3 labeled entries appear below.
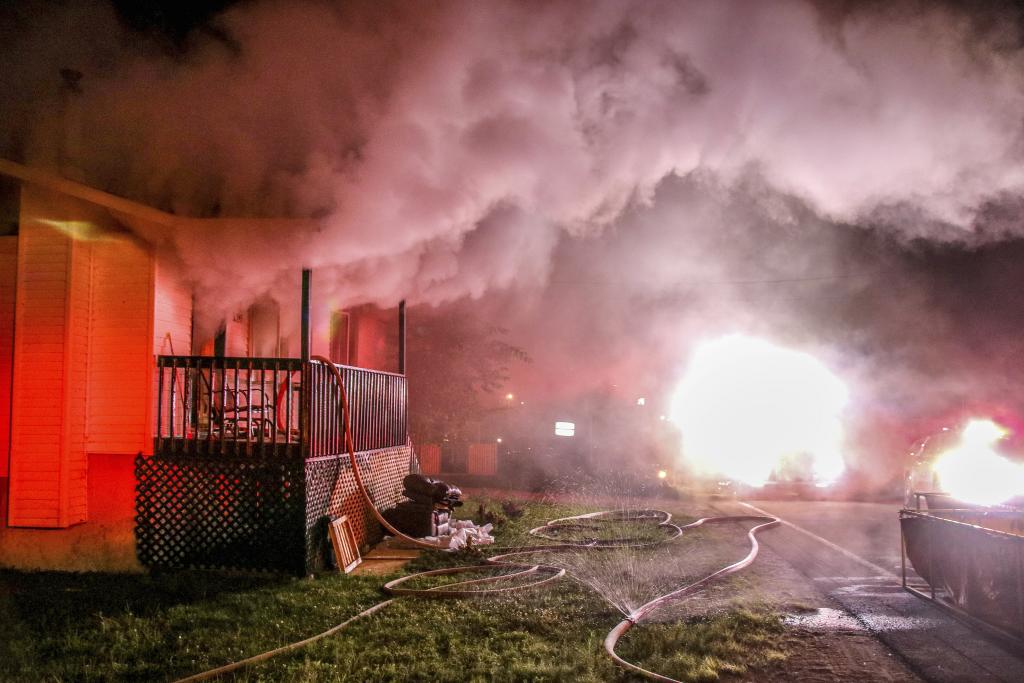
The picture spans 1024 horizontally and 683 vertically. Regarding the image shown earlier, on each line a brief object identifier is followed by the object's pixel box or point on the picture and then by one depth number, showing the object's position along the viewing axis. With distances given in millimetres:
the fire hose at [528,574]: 5609
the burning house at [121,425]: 8688
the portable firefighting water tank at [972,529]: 6297
